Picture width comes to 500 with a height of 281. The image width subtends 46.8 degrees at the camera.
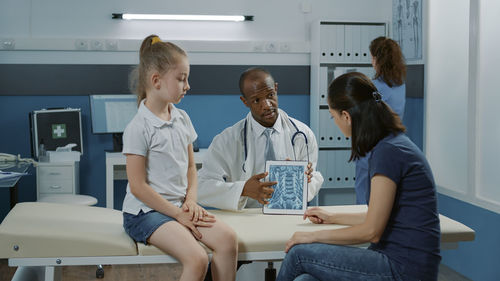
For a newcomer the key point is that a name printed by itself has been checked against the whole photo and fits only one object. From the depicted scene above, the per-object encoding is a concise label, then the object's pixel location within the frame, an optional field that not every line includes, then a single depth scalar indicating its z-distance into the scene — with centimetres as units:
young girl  176
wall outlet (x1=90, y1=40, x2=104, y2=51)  450
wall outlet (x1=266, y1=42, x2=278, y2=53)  477
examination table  175
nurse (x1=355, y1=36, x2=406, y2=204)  357
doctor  234
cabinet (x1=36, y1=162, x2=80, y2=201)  392
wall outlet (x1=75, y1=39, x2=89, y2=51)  448
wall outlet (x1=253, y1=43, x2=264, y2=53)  474
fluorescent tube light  458
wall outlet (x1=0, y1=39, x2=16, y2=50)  436
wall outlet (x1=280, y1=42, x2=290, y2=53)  477
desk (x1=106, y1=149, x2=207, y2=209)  404
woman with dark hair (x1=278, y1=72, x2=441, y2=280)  161
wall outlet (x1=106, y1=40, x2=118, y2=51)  452
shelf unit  457
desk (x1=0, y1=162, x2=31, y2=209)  341
